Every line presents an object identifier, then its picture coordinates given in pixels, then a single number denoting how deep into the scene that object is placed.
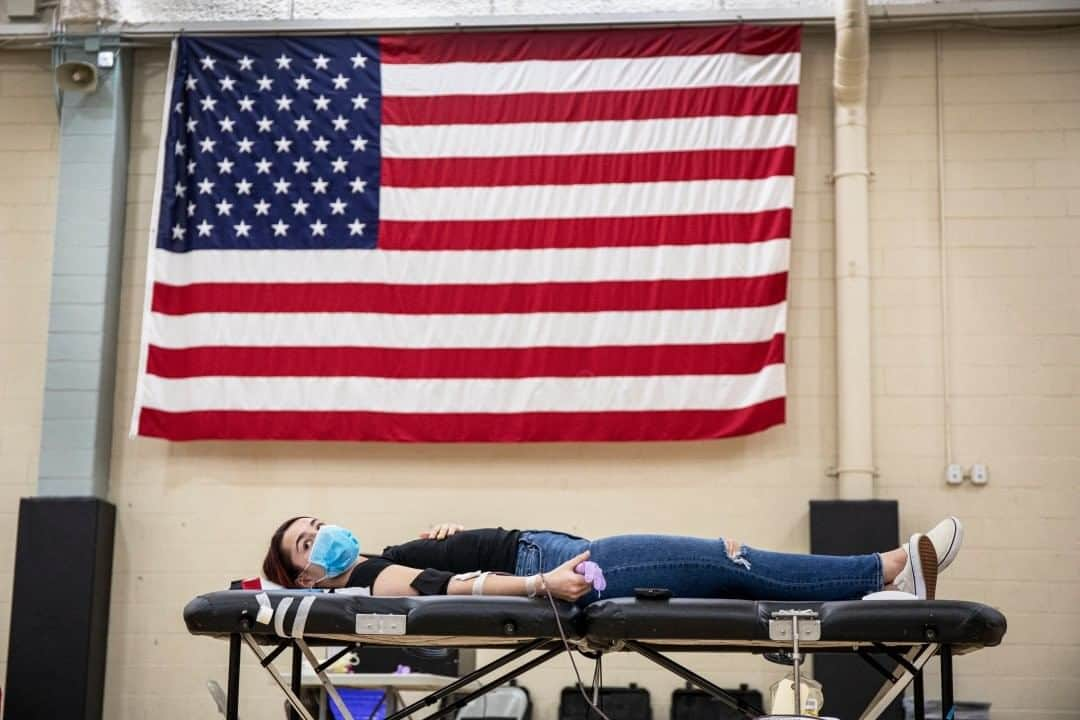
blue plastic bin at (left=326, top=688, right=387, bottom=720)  5.62
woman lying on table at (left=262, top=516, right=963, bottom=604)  3.50
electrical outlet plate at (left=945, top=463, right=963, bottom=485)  6.55
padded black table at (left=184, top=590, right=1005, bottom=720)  3.12
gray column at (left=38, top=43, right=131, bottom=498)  6.86
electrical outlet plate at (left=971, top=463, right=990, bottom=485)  6.55
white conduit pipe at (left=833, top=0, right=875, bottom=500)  6.53
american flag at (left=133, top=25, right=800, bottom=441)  6.66
